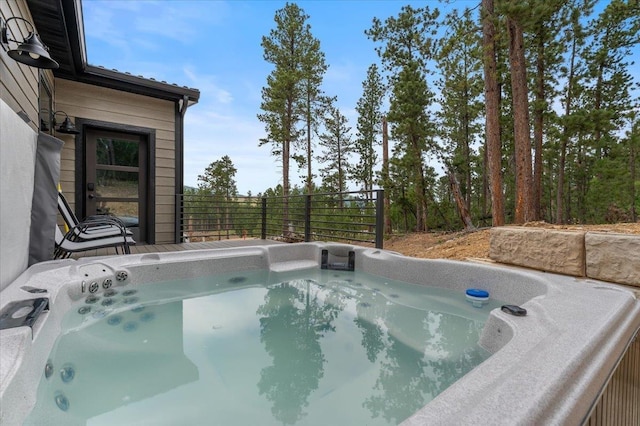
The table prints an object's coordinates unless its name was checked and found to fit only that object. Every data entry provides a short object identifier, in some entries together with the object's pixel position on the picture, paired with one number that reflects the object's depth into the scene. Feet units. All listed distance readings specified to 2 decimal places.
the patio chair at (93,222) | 9.78
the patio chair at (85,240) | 8.83
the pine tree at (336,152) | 47.47
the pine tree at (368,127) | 42.63
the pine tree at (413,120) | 28.37
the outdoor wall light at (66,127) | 12.78
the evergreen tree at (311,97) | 33.81
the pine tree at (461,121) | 30.37
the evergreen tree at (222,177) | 62.69
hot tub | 2.65
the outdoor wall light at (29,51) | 6.71
